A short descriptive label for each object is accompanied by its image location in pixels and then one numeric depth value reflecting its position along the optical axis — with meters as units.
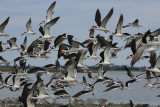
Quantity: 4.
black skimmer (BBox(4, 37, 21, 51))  23.55
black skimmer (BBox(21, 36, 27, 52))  24.30
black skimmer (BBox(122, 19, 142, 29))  23.02
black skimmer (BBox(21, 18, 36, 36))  24.08
